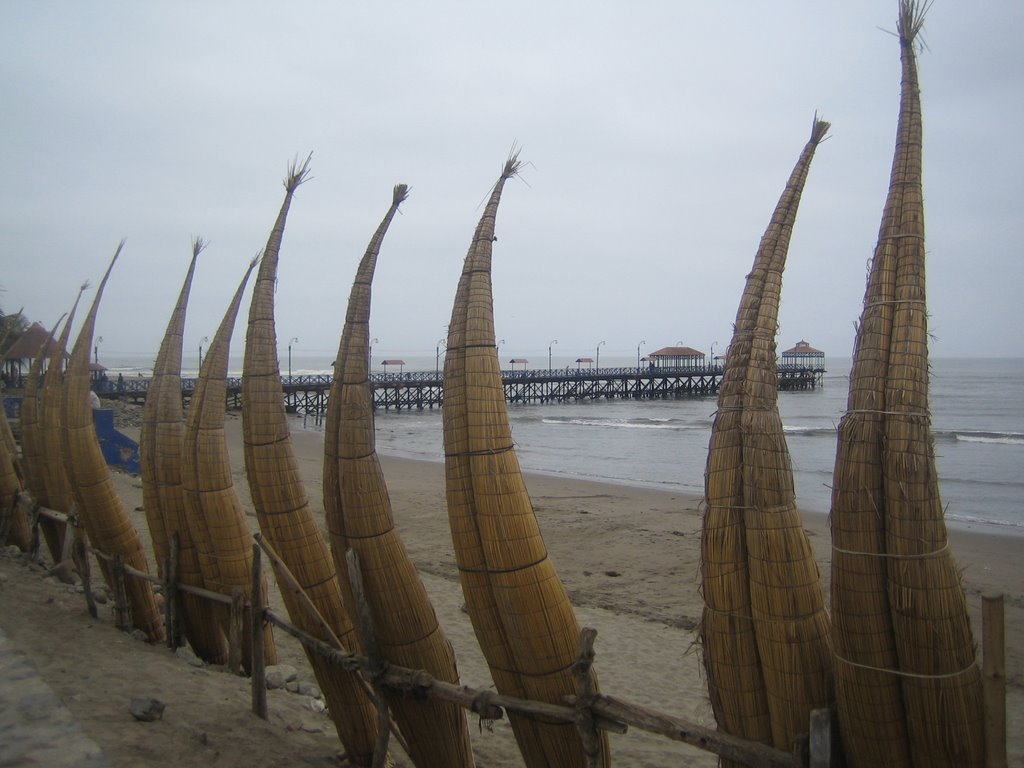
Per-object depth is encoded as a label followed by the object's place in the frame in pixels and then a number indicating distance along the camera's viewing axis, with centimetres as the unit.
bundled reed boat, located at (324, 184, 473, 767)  405
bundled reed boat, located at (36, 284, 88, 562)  820
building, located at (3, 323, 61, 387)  2775
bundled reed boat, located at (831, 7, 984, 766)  275
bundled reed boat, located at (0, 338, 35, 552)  976
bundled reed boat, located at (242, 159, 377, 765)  471
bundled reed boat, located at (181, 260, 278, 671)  557
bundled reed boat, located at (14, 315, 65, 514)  897
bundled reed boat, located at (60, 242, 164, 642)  689
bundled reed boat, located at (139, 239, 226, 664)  609
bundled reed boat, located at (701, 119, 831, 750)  302
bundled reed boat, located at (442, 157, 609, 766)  355
